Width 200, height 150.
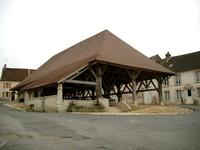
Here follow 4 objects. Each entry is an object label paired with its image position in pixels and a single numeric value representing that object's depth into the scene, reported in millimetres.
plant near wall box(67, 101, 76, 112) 12396
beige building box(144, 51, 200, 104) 24144
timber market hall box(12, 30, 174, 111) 12817
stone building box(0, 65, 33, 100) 38740
